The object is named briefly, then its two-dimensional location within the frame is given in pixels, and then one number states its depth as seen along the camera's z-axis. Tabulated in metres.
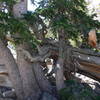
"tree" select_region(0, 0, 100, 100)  4.99
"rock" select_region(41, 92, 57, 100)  5.05
